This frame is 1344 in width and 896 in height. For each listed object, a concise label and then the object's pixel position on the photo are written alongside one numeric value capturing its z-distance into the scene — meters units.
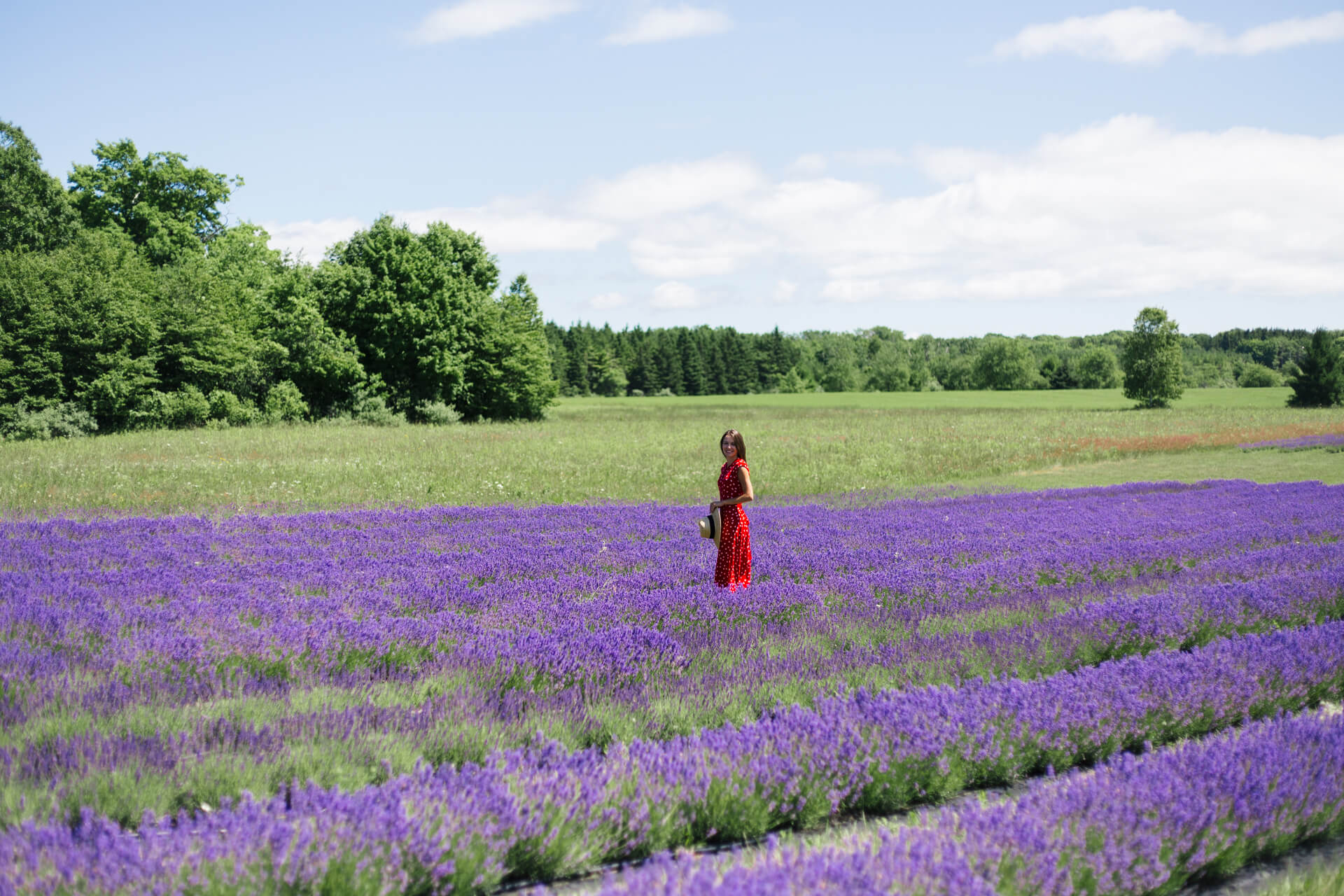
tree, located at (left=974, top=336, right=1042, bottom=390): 124.50
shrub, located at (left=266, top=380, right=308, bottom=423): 38.09
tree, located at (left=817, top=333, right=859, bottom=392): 134.38
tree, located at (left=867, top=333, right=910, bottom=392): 132.62
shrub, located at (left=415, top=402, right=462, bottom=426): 42.12
